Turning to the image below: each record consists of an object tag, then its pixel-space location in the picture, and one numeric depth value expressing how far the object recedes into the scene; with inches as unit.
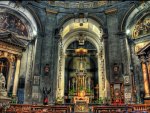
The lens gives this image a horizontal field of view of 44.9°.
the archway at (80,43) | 854.5
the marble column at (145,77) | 642.9
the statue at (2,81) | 520.6
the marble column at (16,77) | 666.0
